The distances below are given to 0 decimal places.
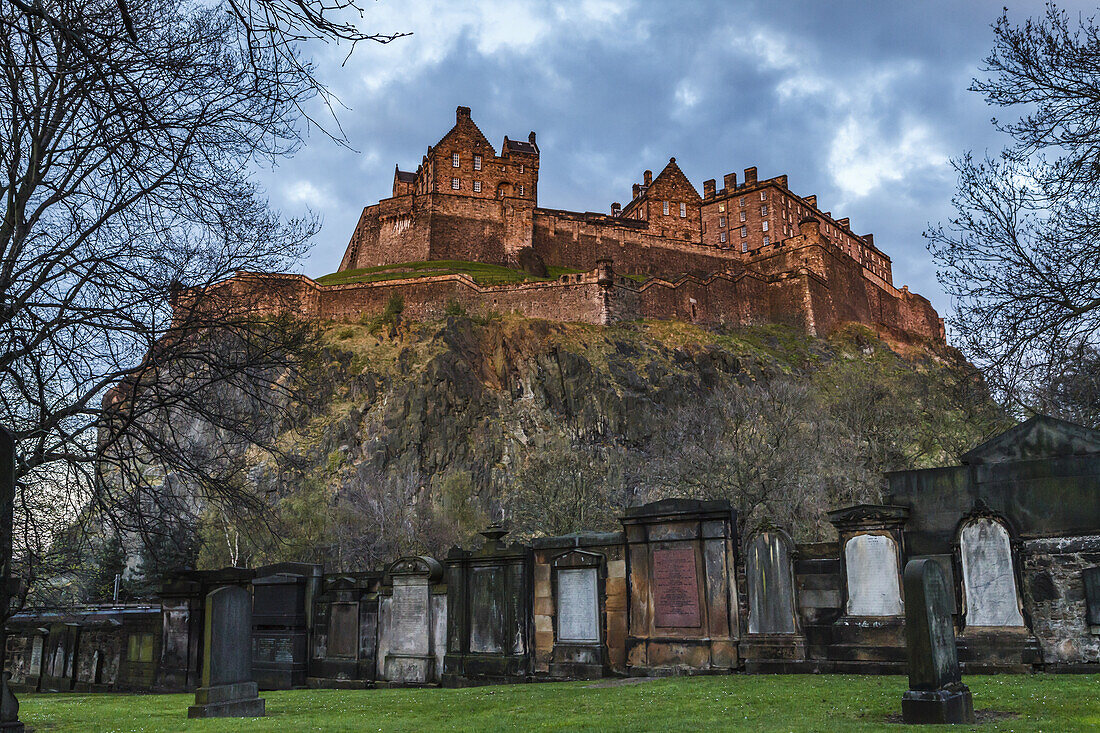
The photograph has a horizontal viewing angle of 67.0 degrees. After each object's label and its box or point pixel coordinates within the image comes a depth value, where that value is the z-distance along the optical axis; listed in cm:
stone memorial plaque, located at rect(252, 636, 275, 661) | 1389
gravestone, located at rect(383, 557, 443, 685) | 1274
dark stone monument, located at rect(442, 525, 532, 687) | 1198
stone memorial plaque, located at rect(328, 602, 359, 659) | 1351
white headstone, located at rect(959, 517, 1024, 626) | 945
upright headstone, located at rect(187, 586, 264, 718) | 832
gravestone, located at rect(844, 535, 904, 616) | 1009
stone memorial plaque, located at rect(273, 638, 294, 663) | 1369
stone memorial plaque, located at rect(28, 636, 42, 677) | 1623
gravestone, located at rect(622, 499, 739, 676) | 1082
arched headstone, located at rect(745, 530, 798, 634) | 1052
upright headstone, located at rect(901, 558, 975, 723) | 616
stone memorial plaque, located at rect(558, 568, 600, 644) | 1173
